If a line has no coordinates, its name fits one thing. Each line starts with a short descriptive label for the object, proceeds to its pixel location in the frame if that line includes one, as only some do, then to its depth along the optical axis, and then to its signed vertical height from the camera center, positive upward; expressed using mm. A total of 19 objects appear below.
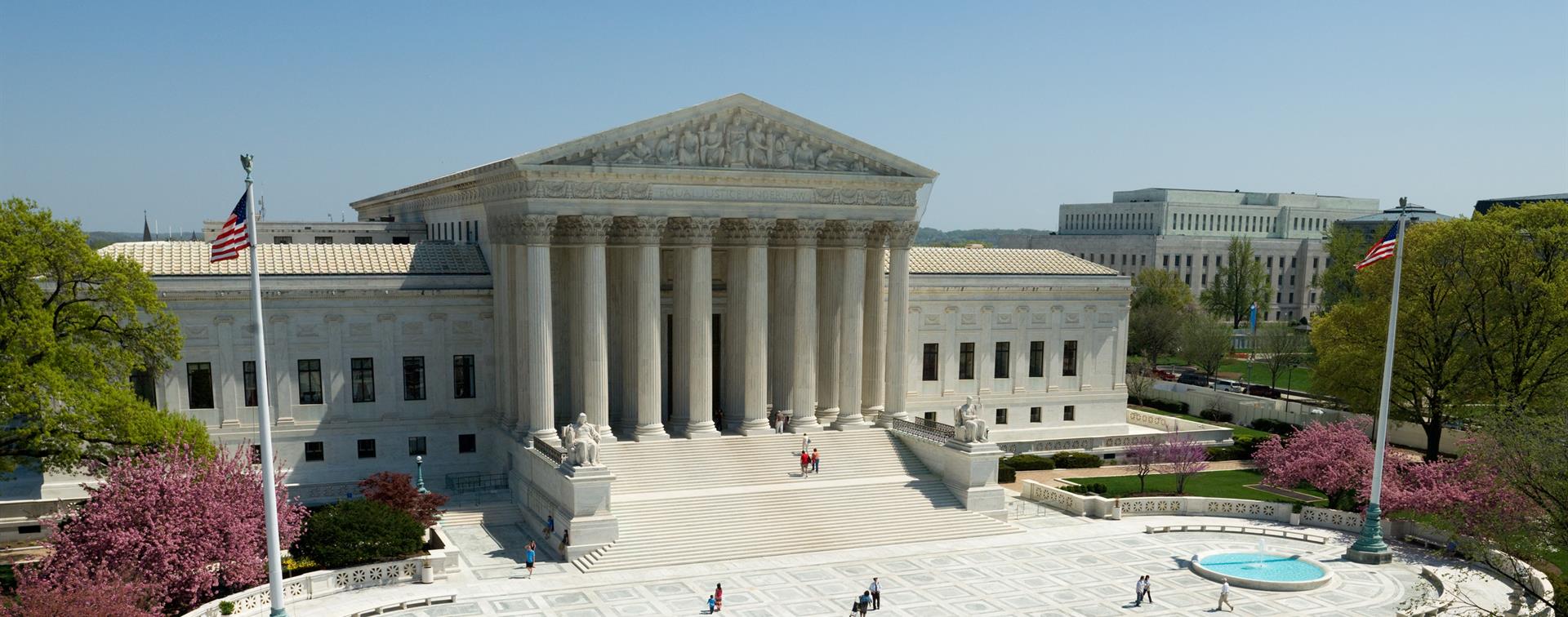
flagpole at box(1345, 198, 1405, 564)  43559 -11876
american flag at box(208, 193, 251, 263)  31656 -714
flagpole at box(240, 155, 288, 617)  30469 -6767
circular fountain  41031 -12976
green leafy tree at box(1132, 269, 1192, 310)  115625 -7172
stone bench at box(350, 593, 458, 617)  37312 -12867
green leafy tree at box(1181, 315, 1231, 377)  94125 -10222
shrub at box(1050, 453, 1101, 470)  61312 -12912
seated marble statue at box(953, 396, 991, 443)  50219 -9154
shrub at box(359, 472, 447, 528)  42906 -10600
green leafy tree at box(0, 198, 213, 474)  36312 -4648
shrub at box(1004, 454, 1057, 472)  59969 -12727
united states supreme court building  49875 -4846
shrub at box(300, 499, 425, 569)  39406 -11166
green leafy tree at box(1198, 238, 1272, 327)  131125 -7723
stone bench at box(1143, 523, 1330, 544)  48688 -13164
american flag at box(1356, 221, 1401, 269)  44125 -1024
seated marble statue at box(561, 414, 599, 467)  43906 -8784
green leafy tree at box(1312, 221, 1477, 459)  56188 -6268
